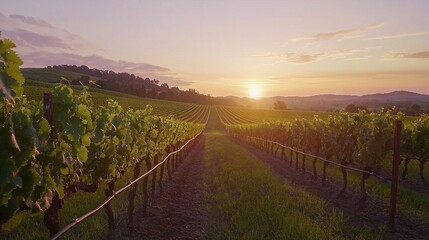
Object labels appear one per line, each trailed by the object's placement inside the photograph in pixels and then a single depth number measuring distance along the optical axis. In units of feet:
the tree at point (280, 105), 561.84
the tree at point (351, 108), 333.35
